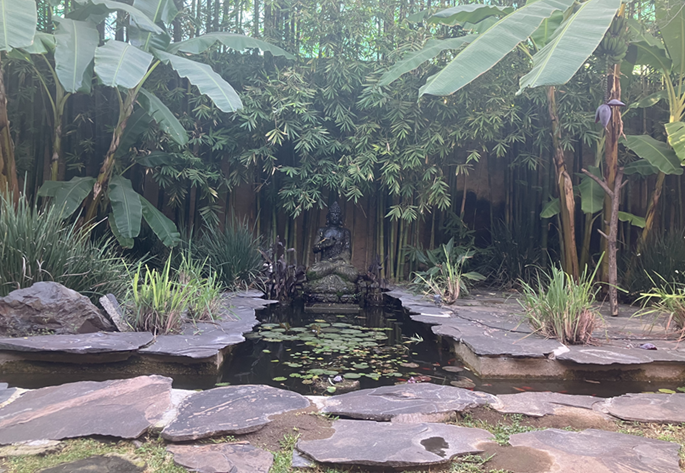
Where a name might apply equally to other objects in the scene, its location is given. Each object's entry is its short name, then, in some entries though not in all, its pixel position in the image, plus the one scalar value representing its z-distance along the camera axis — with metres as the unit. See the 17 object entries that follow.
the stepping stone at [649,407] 2.01
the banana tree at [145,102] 4.44
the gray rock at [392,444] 1.54
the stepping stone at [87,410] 1.69
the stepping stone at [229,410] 1.74
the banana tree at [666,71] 4.63
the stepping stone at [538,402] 2.10
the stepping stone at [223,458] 1.48
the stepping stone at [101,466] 1.45
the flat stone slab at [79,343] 2.74
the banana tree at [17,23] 3.35
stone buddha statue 6.06
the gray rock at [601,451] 1.51
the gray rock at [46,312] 3.08
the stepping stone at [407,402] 2.01
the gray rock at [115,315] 3.32
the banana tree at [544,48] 2.58
